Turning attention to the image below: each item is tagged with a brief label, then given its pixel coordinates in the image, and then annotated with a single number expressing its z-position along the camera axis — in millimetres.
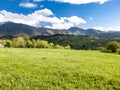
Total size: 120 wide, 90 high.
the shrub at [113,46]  32245
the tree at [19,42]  72815
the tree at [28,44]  66992
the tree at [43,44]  66355
